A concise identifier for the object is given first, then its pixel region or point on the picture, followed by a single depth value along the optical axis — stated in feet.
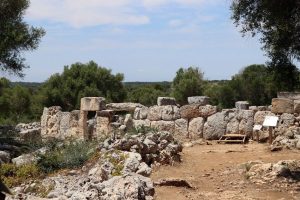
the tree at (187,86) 141.08
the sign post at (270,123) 53.96
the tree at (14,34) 54.85
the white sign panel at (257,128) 56.24
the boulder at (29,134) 60.80
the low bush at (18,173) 33.92
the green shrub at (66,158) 36.37
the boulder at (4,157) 38.60
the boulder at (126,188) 25.32
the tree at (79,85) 145.38
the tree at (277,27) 36.76
